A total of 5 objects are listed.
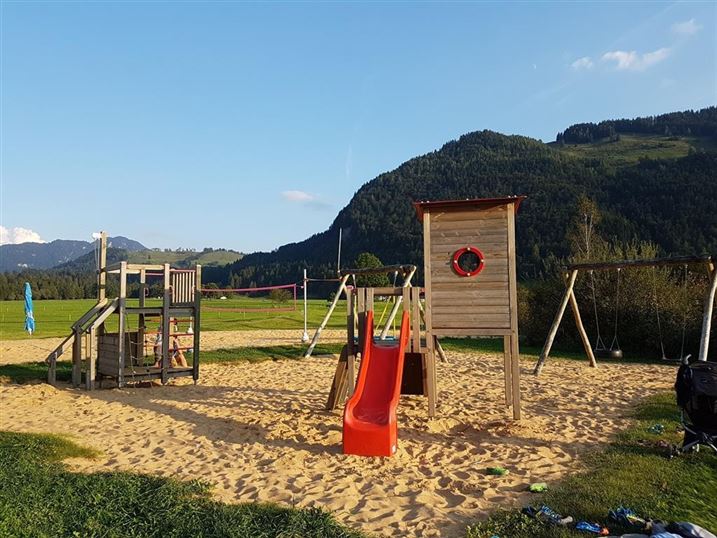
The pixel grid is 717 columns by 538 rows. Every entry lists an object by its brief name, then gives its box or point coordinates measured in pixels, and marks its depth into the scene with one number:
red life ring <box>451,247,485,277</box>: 8.28
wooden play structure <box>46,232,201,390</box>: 11.30
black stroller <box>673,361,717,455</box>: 5.61
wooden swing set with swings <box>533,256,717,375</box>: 10.30
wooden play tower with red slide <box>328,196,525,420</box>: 8.19
